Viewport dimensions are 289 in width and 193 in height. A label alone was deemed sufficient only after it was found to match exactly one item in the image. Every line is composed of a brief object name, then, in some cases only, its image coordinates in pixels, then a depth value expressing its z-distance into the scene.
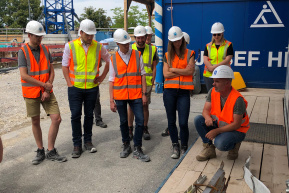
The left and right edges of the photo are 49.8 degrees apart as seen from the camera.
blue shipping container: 8.22
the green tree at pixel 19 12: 58.78
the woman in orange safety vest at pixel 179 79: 4.25
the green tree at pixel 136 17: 47.69
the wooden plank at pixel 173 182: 3.09
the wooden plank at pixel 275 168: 3.06
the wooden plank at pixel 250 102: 6.13
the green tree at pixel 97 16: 59.23
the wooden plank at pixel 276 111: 5.46
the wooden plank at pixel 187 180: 3.09
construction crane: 41.19
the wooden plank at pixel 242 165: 3.03
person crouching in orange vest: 3.37
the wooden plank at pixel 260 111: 5.57
